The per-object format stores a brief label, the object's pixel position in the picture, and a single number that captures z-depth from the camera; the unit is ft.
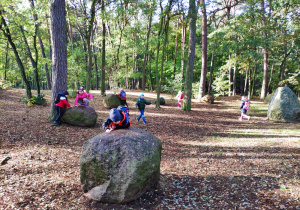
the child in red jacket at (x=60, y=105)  27.58
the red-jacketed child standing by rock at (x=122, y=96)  40.41
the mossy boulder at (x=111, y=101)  46.73
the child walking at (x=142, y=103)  34.60
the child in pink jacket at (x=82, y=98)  30.27
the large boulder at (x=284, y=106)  39.75
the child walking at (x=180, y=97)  55.15
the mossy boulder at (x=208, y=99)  66.60
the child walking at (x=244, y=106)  41.84
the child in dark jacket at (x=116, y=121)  14.48
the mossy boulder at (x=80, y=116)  29.32
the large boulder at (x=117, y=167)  12.74
